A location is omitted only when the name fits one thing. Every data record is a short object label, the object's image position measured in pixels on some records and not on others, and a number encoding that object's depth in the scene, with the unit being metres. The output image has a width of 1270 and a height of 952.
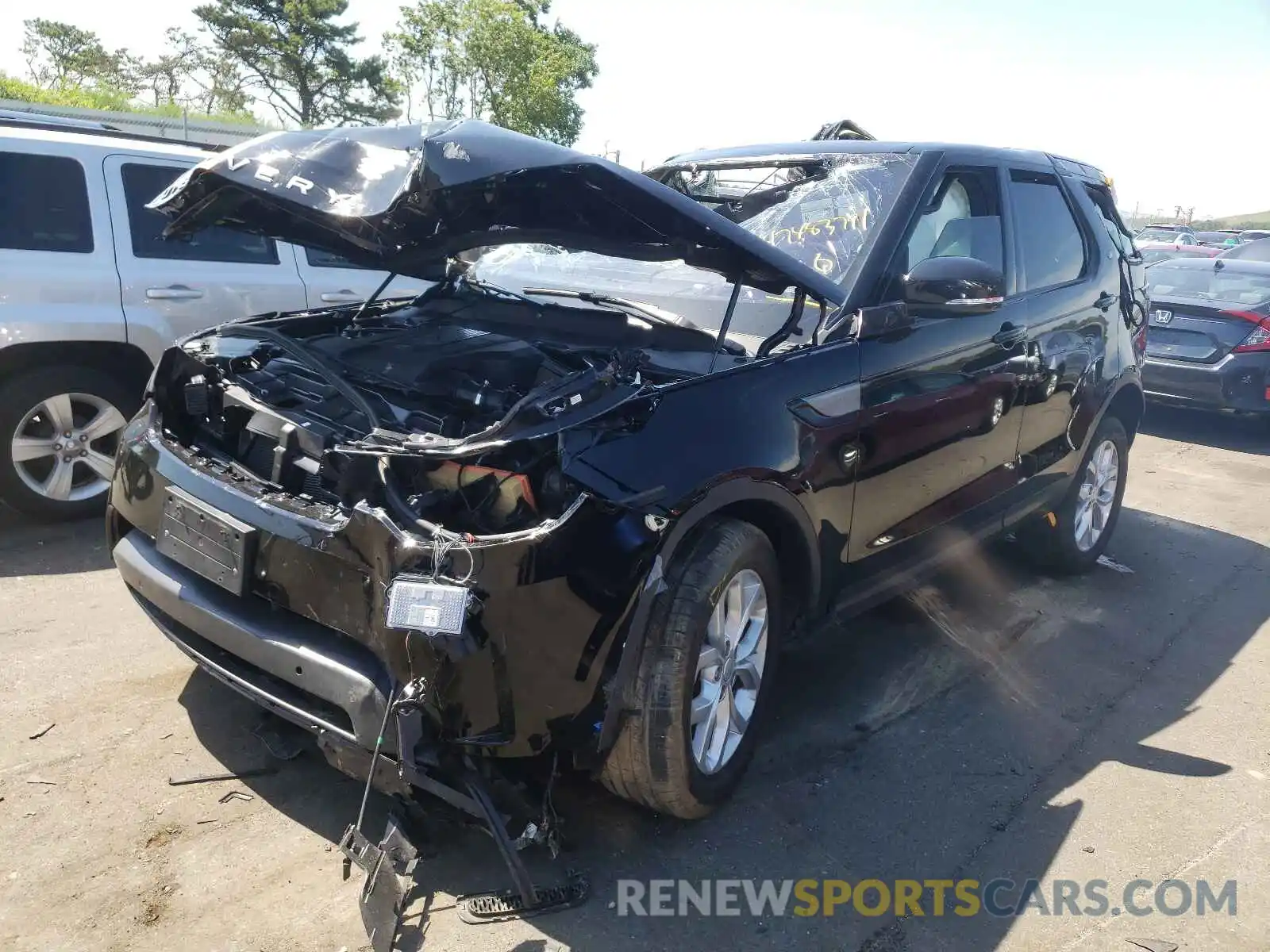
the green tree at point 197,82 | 38.38
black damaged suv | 2.36
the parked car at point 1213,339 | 9.15
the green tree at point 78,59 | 44.00
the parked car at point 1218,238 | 29.02
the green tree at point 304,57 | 35.69
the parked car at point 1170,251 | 13.14
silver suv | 4.73
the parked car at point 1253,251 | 13.70
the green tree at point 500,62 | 26.30
